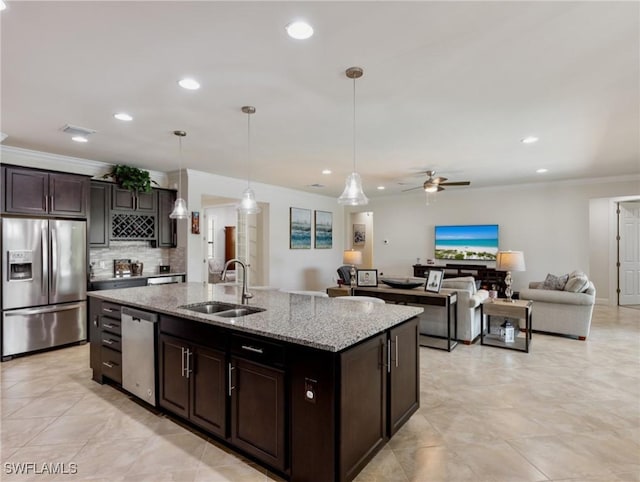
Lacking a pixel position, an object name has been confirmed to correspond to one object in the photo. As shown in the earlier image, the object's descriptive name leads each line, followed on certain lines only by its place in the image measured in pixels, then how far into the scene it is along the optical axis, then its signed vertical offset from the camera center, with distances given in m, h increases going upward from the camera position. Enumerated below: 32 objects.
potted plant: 5.15 +0.93
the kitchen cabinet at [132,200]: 5.14 +0.59
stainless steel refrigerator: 4.02 -0.55
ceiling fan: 5.65 +0.91
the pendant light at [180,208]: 3.86 +0.34
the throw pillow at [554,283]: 5.12 -0.66
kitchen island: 1.82 -0.85
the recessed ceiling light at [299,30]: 1.93 +1.19
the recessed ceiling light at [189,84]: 2.61 +1.19
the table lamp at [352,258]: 7.09 -0.40
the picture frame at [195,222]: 5.74 +0.28
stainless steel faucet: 2.93 -0.45
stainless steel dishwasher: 2.76 -0.95
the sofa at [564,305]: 4.76 -0.95
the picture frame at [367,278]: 4.83 -0.55
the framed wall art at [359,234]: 11.10 +0.15
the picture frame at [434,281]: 4.38 -0.55
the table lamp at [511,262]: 4.86 -0.33
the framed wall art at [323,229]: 8.64 +0.24
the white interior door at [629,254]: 7.41 -0.34
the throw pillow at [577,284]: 4.81 -0.64
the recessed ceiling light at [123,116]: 3.29 +1.18
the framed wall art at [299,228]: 7.92 +0.25
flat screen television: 7.59 -0.08
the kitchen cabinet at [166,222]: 5.67 +0.28
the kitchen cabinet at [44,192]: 4.02 +0.58
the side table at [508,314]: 4.37 -0.98
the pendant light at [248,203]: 3.54 +0.37
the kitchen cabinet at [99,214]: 4.85 +0.36
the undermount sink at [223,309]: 2.75 -0.58
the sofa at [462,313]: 4.55 -1.02
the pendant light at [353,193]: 2.95 +0.39
